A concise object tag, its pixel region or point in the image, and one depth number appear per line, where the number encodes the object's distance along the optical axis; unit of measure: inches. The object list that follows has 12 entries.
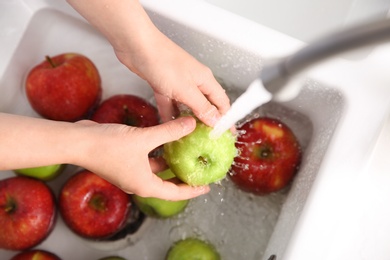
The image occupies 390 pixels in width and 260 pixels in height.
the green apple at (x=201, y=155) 27.9
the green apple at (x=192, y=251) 33.8
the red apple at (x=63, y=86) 34.5
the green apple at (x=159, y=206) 34.1
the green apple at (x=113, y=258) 34.8
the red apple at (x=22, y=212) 34.0
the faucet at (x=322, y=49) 15.6
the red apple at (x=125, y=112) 35.4
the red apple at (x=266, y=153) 33.6
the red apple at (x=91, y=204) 34.8
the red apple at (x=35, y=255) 34.5
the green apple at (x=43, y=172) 34.9
